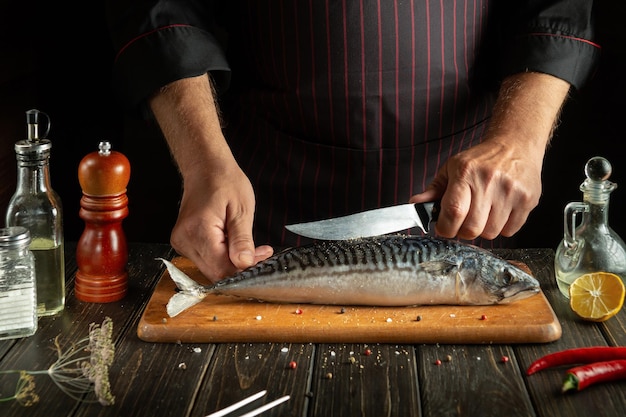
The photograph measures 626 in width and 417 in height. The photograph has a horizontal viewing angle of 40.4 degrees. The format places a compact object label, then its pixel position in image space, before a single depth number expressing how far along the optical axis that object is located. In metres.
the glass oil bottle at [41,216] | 2.13
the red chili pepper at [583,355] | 1.87
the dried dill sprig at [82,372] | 1.73
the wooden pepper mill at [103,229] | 2.18
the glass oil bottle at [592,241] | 2.22
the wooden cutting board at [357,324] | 1.99
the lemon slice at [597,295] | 2.08
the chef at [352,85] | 2.59
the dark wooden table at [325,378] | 1.71
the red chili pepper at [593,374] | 1.76
